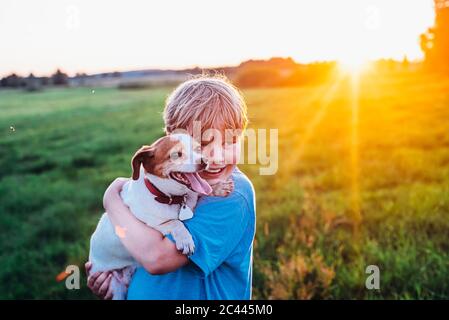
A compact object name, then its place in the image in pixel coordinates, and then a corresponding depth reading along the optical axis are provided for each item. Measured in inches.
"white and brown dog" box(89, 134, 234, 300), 86.6
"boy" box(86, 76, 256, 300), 79.7
